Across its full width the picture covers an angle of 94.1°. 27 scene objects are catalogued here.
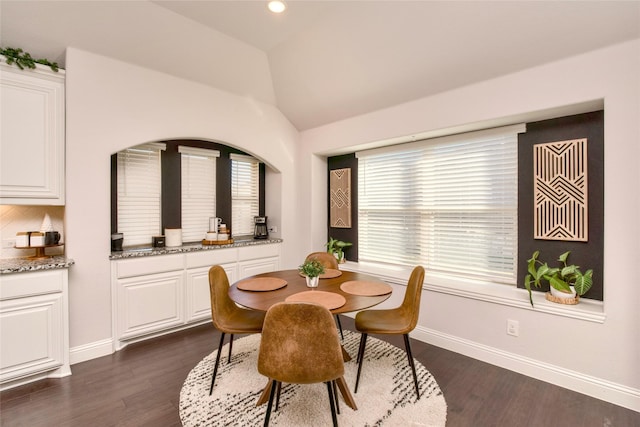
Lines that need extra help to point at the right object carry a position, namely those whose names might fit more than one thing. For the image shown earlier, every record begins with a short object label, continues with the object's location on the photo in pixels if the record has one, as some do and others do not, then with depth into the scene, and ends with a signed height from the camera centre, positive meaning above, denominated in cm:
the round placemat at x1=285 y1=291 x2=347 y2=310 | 198 -61
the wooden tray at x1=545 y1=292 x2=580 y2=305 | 240 -73
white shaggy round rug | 193 -135
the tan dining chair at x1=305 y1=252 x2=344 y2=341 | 327 -53
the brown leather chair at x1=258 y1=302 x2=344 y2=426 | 159 -71
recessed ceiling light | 252 +178
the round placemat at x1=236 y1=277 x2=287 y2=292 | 234 -59
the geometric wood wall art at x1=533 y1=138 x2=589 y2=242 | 249 +18
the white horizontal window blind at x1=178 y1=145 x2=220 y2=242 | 396 +31
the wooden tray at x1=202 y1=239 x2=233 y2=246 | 386 -39
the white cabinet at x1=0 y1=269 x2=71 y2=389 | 223 -89
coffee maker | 448 -24
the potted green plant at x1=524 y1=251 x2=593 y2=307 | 237 -56
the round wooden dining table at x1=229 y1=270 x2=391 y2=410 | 203 -61
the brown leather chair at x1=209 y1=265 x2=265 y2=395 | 224 -84
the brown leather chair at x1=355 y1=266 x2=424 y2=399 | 223 -88
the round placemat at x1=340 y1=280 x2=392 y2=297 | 226 -61
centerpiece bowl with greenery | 235 -48
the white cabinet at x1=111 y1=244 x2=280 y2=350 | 297 -85
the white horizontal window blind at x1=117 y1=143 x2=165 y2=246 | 346 +24
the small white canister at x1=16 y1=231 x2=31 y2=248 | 255 -22
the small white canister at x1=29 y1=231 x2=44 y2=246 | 259 -23
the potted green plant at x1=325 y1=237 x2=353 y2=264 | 423 -52
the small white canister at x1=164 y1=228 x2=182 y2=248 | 362 -30
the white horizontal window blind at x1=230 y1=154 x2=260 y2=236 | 445 +30
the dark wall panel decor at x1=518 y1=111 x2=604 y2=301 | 243 +14
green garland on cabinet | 241 +128
